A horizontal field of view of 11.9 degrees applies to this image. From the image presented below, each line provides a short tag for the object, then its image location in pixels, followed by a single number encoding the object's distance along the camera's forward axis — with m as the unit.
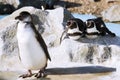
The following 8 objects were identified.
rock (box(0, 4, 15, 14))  12.86
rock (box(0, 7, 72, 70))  6.58
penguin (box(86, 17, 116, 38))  6.73
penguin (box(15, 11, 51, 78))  5.34
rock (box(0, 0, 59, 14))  12.90
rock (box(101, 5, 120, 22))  11.42
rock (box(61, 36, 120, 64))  6.31
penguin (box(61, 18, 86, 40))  6.58
